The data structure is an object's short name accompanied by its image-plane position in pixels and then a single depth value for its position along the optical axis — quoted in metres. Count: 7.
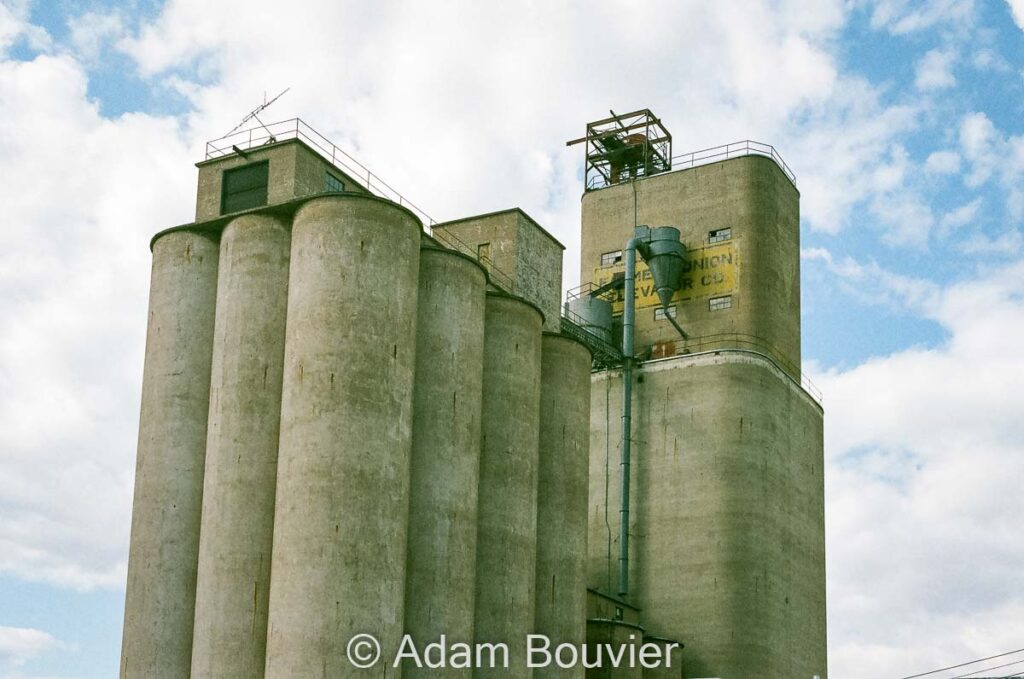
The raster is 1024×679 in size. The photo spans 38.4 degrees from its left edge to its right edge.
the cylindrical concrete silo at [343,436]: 41.12
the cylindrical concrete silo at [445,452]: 44.44
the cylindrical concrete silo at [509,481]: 47.69
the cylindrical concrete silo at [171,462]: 44.78
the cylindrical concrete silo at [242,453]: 42.81
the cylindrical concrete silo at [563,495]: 50.94
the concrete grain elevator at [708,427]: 61.25
